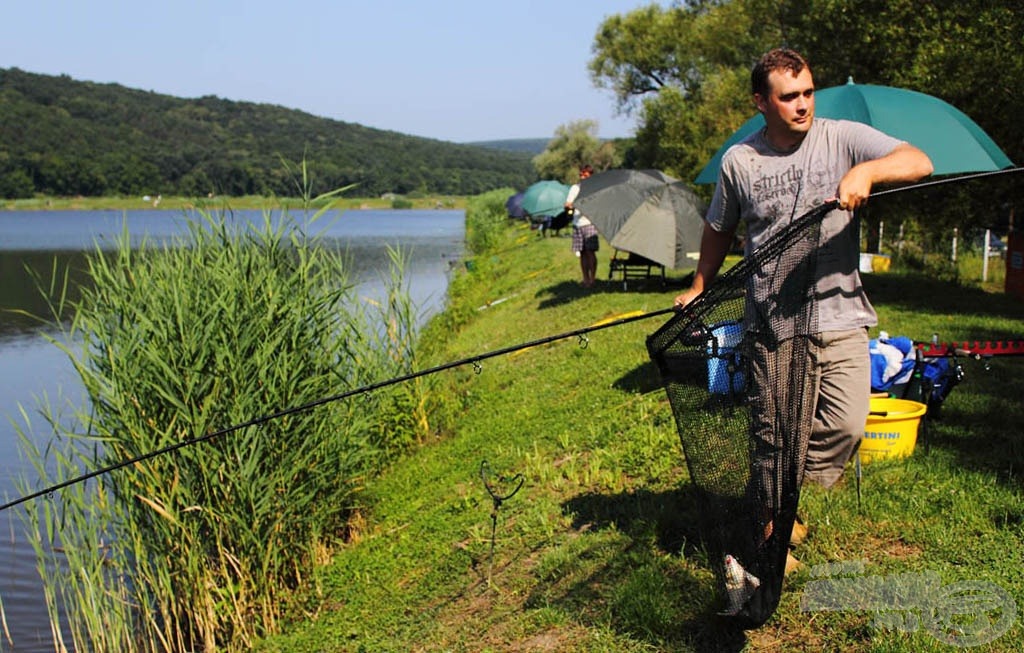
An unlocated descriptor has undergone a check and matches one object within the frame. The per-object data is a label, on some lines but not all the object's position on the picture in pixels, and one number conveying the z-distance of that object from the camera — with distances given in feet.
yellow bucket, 16.93
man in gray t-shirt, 11.96
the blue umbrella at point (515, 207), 149.95
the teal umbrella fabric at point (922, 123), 24.40
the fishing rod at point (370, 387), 13.55
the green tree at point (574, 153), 221.46
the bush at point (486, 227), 112.16
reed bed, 19.94
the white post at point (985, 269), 51.18
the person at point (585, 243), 48.78
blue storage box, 12.53
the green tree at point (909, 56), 38.96
